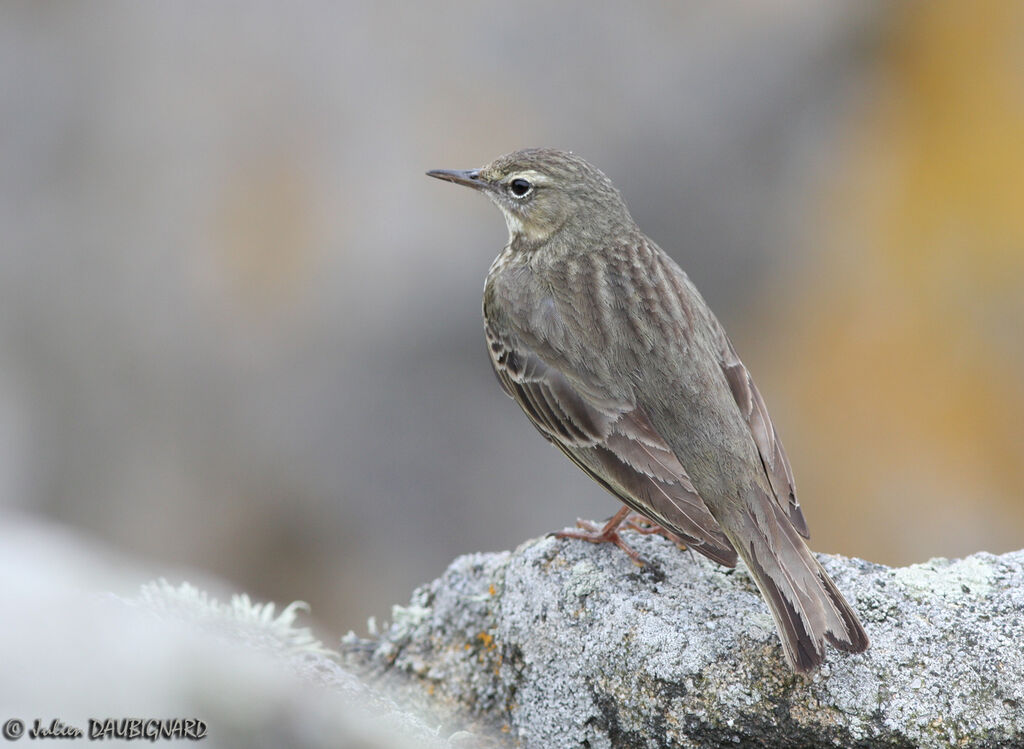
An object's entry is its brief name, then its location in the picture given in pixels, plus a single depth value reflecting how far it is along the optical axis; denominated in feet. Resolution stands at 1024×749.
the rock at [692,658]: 25.76
